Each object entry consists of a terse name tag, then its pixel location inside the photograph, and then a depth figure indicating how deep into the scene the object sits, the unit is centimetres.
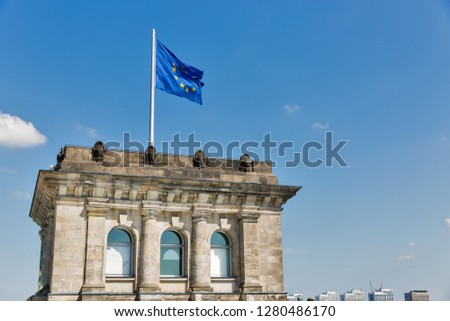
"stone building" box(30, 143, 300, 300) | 2453
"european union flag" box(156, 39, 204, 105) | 3183
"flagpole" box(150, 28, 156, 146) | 2930
